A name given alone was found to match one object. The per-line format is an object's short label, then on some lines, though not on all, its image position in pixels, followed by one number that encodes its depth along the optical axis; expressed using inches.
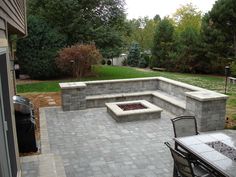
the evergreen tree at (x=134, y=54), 1055.1
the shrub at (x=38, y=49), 573.6
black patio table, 137.4
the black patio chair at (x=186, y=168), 133.2
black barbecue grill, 222.4
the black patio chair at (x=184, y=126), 192.5
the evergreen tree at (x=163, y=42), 885.2
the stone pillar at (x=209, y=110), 277.6
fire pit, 313.4
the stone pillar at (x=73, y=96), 350.9
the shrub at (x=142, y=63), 1035.3
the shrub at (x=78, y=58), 520.8
